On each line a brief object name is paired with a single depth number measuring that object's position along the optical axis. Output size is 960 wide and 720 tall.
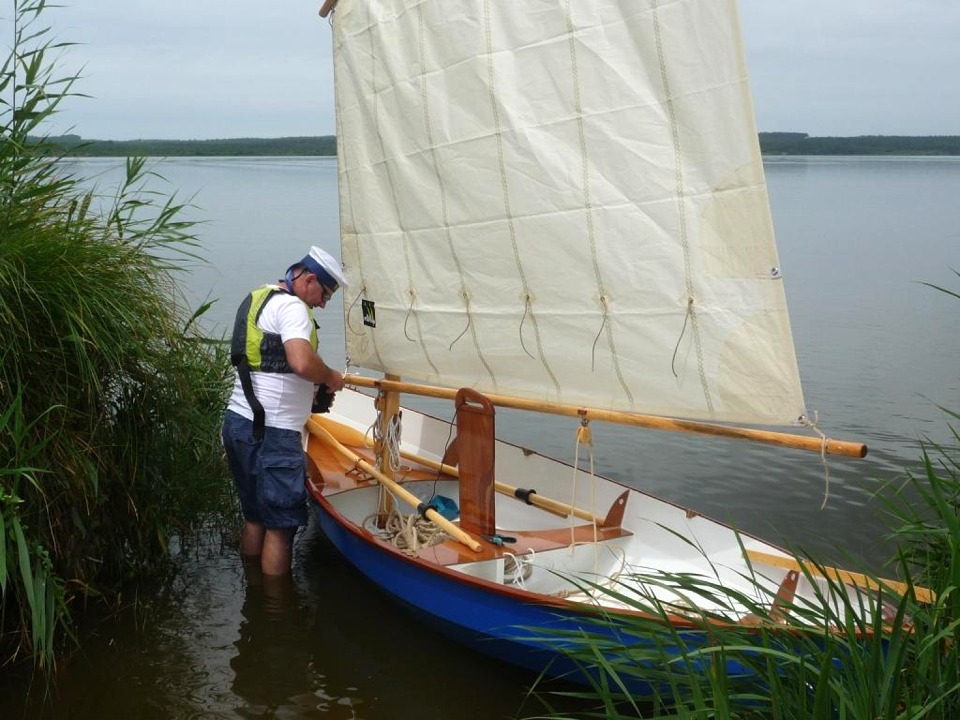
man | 5.80
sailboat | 4.85
